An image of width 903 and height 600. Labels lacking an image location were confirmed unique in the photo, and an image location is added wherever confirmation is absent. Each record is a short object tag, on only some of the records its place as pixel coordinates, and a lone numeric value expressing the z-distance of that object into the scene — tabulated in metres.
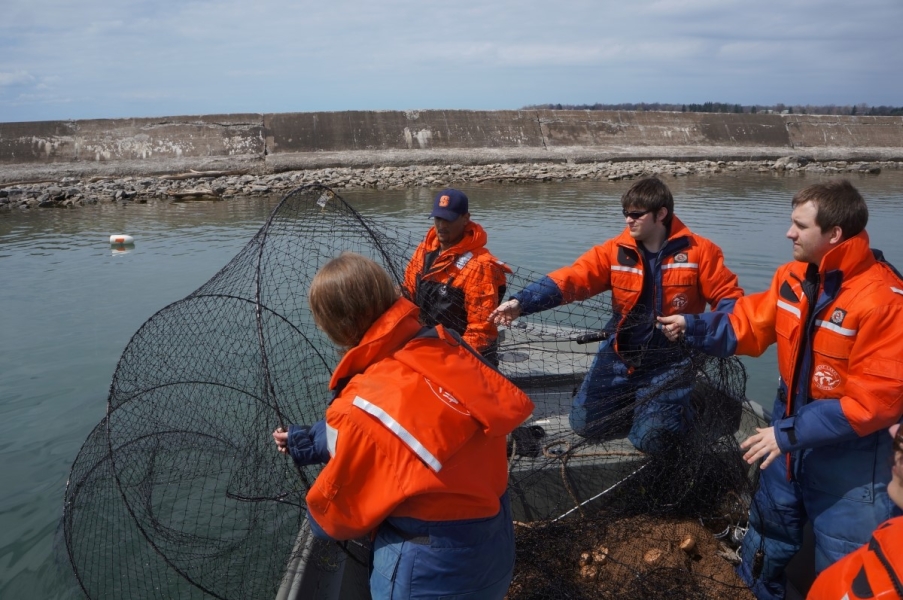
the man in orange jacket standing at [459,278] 3.98
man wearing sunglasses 3.58
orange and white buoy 13.29
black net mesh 3.07
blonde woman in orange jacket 1.75
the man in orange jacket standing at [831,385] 2.36
